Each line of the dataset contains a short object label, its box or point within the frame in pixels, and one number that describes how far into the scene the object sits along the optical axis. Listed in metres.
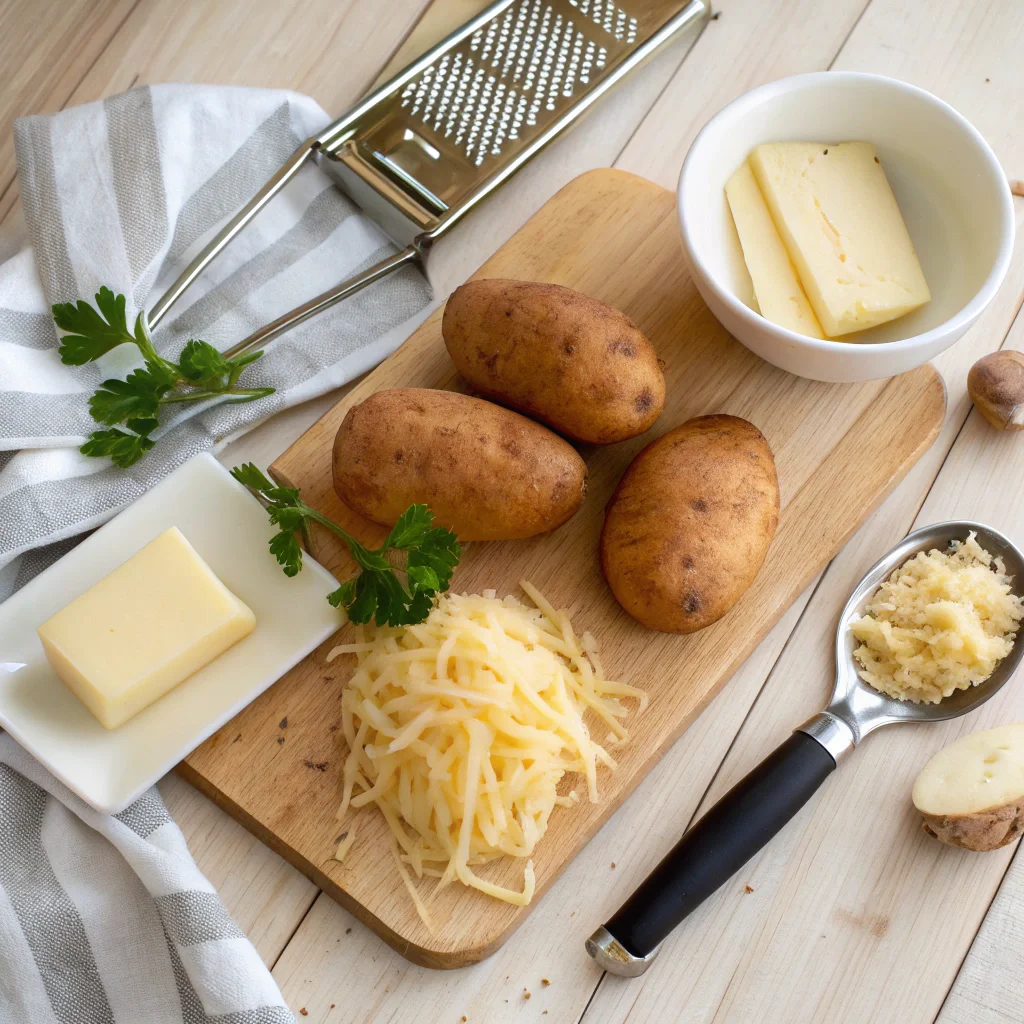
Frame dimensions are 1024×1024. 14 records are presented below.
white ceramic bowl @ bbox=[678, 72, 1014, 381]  0.95
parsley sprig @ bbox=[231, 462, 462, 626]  0.93
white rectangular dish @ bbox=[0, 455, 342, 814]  0.94
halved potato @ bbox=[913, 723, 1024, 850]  0.93
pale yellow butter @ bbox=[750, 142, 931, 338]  0.97
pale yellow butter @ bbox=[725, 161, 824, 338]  0.97
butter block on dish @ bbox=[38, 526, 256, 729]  0.93
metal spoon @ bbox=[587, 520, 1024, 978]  0.92
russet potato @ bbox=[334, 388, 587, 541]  0.95
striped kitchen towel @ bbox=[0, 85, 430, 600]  0.99
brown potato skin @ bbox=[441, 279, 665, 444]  0.95
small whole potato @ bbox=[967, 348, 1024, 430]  0.99
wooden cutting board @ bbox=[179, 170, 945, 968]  0.94
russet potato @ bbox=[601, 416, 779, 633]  0.93
